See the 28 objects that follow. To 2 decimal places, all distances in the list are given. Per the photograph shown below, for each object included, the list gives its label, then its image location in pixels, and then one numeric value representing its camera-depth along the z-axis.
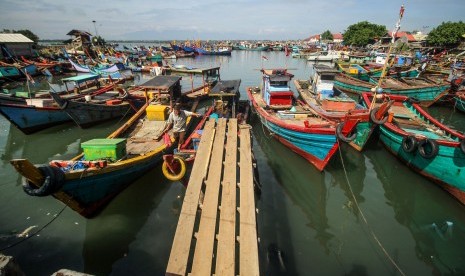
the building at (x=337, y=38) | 100.41
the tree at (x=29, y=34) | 59.56
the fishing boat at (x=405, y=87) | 18.99
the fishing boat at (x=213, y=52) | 69.56
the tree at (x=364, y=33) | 62.66
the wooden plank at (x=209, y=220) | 3.38
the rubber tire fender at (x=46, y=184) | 5.34
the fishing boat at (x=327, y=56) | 55.16
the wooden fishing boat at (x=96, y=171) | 5.40
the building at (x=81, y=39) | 40.75
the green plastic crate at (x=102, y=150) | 7.55
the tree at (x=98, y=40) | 47.23
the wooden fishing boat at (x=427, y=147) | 8.32
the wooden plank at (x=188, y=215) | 3.34
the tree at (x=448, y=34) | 46.69
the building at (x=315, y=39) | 114.31
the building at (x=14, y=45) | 35.53
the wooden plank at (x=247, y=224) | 3.38
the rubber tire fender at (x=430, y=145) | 8.69
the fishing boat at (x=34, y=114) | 12.49
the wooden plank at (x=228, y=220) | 3.35
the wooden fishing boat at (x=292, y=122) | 9.62
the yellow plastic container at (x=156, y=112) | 12.05
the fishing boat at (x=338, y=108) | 9.13
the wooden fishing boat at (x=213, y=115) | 7.52
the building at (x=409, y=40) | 65.12
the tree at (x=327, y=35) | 101.06
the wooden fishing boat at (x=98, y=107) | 13.13
